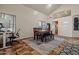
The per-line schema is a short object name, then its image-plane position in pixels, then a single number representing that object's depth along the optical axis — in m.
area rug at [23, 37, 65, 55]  1.16
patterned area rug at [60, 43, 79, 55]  1.17
